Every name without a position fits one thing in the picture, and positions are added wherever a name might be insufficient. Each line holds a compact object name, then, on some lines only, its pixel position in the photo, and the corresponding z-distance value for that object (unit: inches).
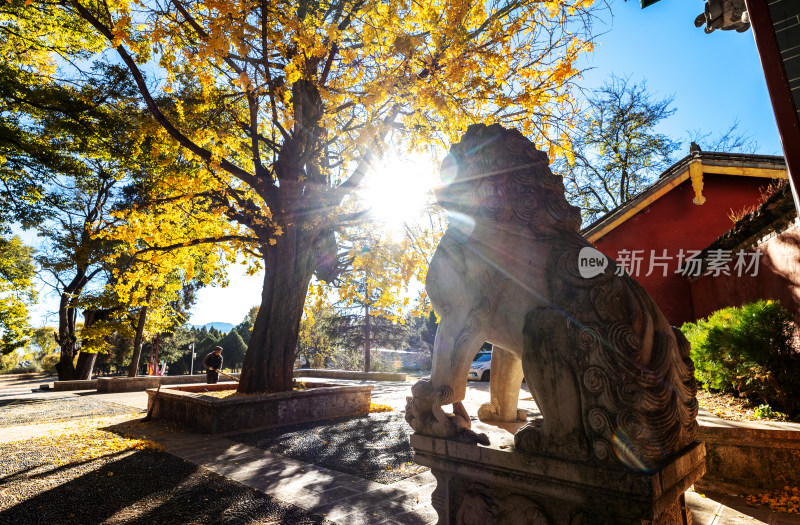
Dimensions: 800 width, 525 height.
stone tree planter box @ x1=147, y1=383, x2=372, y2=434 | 279.6
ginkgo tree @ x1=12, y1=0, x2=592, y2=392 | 262.7
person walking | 525.6
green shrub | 193.3
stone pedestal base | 69.1
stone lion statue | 73.6
